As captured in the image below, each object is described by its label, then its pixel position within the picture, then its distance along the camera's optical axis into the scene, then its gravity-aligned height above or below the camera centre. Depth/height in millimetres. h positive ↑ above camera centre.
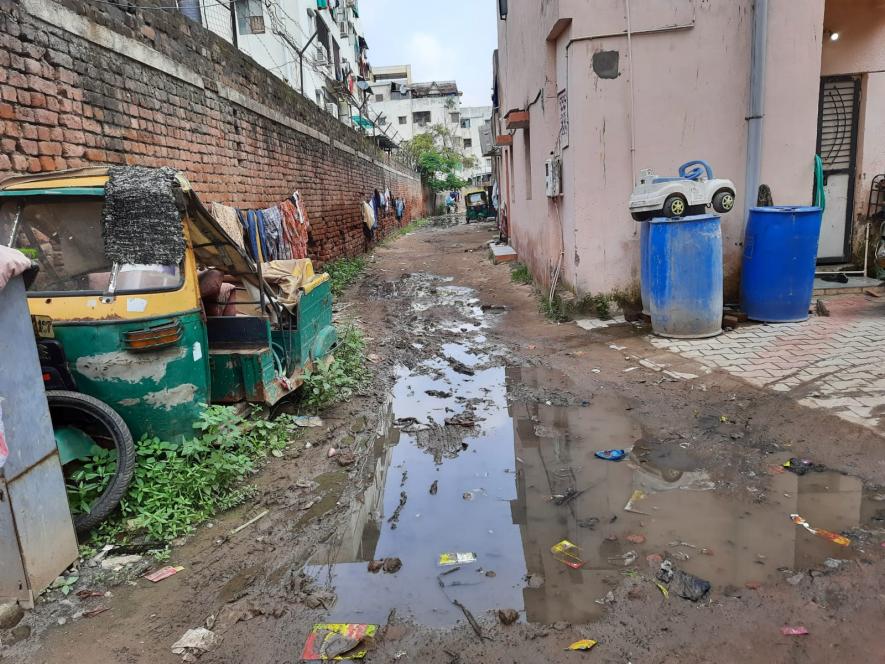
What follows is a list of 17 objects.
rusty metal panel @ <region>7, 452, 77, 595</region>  2527 -1249
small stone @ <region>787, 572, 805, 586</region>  2439 -1574
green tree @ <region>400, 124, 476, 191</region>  39500 +4052
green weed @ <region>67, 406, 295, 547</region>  3088 -1404
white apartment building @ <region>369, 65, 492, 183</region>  52406 +9873
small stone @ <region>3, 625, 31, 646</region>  2369 -1583
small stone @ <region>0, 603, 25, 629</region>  2439 -1547
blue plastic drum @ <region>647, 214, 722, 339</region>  5734 -704
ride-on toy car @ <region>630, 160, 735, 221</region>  5910 +68
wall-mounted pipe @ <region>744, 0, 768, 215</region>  6324 +1022
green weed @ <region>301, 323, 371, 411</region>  4949 -1395
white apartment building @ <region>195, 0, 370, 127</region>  16344 +6171
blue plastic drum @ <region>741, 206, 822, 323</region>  5953 -659
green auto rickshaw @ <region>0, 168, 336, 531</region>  3121 -490
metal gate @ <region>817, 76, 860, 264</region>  7848 +608
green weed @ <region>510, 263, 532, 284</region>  11011 -1205
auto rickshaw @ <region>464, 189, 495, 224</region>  33406 +491
